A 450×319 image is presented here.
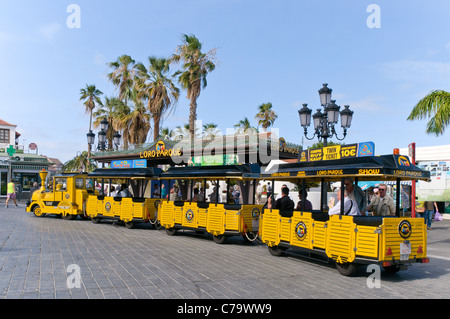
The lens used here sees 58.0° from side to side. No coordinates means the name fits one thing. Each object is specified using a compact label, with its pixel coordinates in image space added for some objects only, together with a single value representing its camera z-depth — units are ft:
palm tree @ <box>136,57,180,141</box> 92.29
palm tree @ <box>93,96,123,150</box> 117.71
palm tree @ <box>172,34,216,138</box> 86.22
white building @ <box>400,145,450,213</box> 73.97
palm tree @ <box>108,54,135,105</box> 113.64
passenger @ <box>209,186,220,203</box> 43.14
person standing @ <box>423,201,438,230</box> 57.88
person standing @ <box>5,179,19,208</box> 82.32
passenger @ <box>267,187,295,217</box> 33.65
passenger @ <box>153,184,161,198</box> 54.41
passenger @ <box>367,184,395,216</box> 29.40
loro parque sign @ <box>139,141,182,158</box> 73.56
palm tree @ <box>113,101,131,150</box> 101.21
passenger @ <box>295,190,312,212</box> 32.72
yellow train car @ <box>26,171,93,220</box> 61.77
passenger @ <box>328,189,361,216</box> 27.14
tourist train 24.98
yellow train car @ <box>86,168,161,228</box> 51.62
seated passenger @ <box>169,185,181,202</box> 47.21
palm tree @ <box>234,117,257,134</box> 157.69
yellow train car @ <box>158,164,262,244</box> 39.22
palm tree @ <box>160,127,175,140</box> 144.27
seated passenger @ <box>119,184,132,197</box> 55.16
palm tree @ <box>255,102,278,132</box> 165.48
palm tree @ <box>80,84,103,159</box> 127.03
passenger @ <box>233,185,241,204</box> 51.89
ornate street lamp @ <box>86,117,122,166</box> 70.33
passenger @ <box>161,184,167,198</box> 55.39
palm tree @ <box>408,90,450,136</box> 52.13
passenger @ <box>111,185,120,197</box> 55.57
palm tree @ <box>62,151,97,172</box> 148.27
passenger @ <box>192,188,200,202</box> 44.82
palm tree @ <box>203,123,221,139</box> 159.85
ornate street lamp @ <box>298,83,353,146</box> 46.68
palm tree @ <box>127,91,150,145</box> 100.89
